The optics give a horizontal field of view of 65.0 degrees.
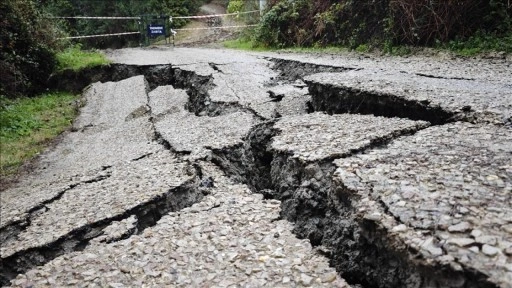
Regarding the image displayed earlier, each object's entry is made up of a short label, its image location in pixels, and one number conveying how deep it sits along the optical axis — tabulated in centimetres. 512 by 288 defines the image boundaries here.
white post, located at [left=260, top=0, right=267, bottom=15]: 1384
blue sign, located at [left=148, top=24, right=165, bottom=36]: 1477
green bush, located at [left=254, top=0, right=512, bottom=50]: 624
